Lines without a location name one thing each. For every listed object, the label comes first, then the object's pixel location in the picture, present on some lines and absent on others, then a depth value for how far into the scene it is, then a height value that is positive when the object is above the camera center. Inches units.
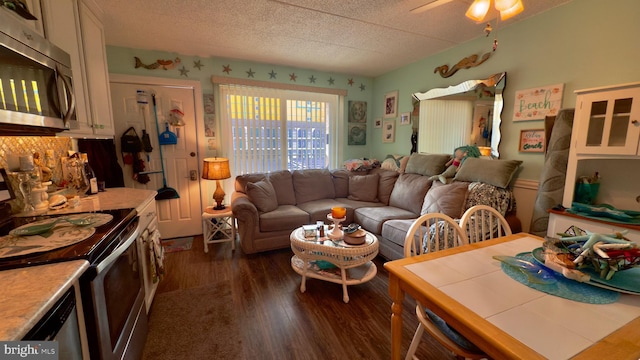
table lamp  121.7 -11.5
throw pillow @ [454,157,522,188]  94.7 -9.3
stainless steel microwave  42.1 +12.1
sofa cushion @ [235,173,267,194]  131.8 -16.1
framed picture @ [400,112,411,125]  146.7 +16.2
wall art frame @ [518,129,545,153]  92.1 +2.0
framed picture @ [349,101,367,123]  170.4 +23.5
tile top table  27.5 -20.8
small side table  117.9 -36.8
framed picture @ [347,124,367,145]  173.0 +8.6
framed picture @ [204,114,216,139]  137.5 +11.8
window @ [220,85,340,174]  143.6 +11.2
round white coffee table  81.5 -36.1
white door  123.7 -0.3
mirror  105.3 +14.0
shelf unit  64.6 -1.3
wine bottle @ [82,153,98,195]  79.9 -9.3
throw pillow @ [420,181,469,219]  97.6 -20.4
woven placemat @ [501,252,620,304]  34.7 -20.2
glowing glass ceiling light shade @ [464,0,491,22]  59.2 +31.8
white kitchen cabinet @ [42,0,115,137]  61.8 +26.0
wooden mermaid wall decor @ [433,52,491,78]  108.9 +36.5
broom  132.0 -22.5
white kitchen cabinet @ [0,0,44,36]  51.1 +26.9
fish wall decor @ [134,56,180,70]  122.7 +40.2
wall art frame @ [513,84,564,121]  87.1 +15.5
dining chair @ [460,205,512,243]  60.0 -17.2
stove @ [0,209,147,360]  37.9 -23.2
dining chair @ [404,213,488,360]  42.1 -32.1
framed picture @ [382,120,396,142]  158.4 +10.0
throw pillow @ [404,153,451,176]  120.3 -8.1
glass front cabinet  63.9 +6.7
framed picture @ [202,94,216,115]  135.5 +22.7
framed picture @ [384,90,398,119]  155.2 +25.9
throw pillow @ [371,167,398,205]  137.3 -20.1
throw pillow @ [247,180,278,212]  119.1 -22.8
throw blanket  94.0 -18.6
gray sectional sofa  97.3 -23.3
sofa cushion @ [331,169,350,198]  150.2 -20.8
